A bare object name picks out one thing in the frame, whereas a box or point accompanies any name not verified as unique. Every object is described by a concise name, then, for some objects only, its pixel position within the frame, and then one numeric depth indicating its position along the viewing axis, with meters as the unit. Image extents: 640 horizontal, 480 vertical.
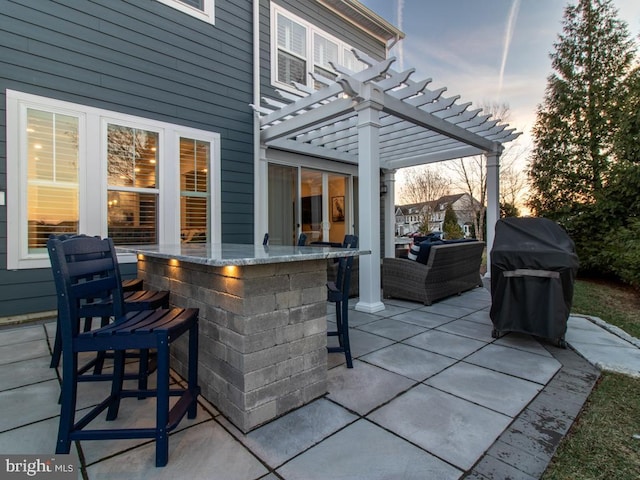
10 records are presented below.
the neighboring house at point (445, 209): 15.75
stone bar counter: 1.71
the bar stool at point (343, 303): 2.48
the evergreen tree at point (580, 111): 6.74
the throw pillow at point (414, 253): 4.56
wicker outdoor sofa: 4.33
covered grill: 2.78
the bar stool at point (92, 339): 1.42
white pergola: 3.87
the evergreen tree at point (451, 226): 14.48
